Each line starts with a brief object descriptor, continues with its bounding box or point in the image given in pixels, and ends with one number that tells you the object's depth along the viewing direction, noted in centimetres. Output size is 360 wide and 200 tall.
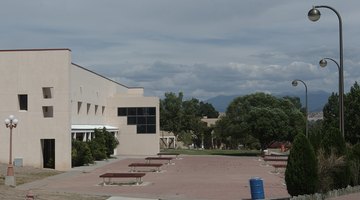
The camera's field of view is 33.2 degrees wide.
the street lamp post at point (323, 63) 2888
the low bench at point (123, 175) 2881
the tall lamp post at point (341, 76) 2189
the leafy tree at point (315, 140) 2109
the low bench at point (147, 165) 3859
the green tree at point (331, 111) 5519
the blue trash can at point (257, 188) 1952
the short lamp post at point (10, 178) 2759
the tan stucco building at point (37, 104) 4116
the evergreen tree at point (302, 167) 1850
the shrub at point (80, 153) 4450
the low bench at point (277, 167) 3780
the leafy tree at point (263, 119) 6500
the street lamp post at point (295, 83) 4736
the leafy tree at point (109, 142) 5619
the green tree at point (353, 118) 5188
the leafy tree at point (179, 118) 9631
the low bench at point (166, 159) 4886
